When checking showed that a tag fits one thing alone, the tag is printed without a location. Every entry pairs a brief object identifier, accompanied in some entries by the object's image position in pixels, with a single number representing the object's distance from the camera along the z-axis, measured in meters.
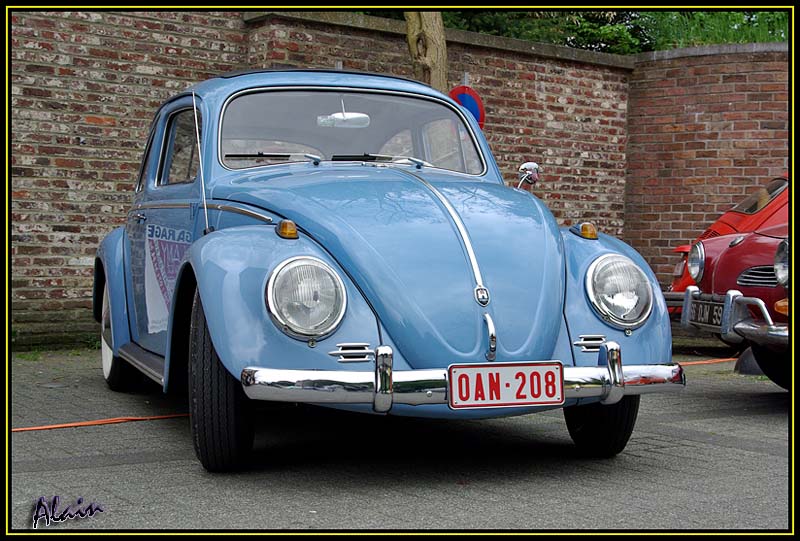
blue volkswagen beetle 3.55
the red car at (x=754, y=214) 7.51
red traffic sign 8.93
